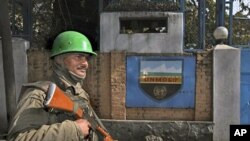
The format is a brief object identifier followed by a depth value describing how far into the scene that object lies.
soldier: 1.96
